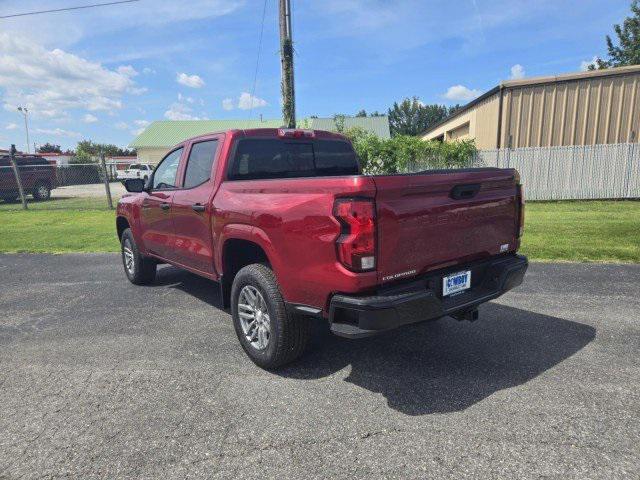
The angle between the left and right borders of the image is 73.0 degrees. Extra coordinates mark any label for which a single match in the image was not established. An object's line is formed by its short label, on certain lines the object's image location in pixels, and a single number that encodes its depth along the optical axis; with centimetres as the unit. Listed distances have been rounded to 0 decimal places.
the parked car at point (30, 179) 1859
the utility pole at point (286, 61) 1105
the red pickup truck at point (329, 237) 275
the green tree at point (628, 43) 3275
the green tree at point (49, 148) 7589
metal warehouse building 1511
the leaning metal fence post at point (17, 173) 1575
